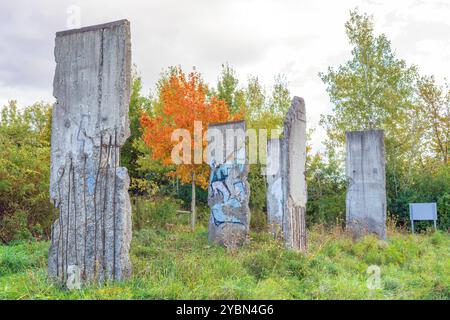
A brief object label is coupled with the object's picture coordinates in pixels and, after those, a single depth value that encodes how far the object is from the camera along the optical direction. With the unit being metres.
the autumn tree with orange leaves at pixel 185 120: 17.75
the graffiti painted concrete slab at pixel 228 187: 12.23
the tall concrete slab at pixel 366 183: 13.40
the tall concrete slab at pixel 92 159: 6.70
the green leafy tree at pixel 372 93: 20.47
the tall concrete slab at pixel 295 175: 9.60
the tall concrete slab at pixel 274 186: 13.09
